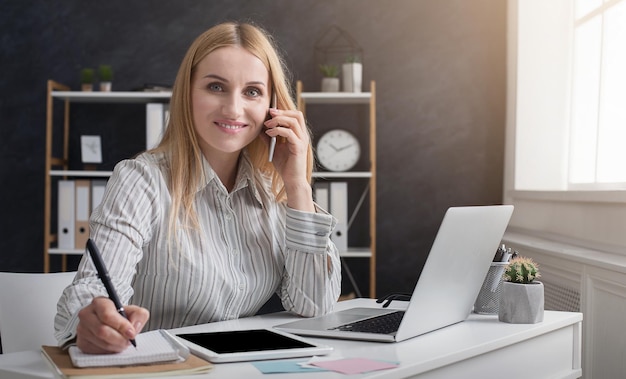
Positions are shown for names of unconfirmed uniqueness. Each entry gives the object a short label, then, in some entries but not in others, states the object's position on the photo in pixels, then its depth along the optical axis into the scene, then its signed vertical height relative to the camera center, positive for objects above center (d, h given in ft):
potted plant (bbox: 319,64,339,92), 13.29 +1.62
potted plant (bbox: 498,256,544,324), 5.41 -0.89
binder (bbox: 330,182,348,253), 13.21 -0.66
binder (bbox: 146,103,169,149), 13.15 +0.83
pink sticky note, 3.89 -1.02
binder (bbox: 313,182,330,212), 13.19 -0.42
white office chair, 5.80 -1.13
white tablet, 4.11 -1.01
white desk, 3.98 -1.07
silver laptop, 4.72 -0.75
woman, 5.67 -0.27
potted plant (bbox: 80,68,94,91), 13.31 +1.54
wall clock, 13.75 +0.40
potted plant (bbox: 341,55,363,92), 13.28 +1.68
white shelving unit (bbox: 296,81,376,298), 13.01 +0.17
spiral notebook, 3.68 -1.00
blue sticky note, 3.88 -1.03
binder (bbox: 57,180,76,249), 13.10 -0.83
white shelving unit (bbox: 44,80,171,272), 12.93 +0.70
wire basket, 5.79 -0.92
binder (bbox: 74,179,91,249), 13.14 -0.74
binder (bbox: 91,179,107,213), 13.12 -0.43
